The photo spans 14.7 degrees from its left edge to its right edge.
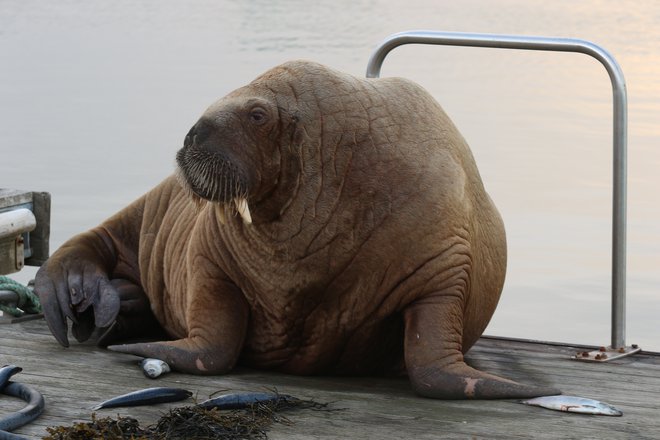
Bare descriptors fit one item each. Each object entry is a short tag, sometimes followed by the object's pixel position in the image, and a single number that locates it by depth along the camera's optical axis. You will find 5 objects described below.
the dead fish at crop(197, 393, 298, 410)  8.84
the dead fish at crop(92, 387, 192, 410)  8.90
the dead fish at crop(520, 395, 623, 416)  9.00
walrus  9.38
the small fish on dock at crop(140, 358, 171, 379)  9.65
